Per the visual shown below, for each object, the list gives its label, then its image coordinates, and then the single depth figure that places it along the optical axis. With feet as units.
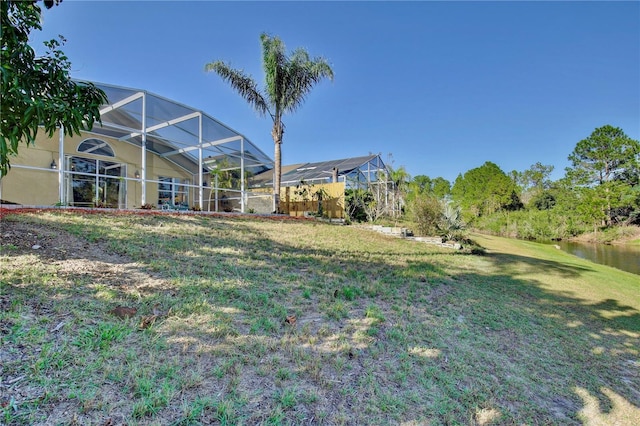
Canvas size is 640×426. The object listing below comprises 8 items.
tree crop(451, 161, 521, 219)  107.34
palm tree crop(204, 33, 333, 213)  42.88
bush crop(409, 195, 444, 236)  36.01
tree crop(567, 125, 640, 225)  81.10
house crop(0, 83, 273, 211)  33.17
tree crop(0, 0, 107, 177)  6.38
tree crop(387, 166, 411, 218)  57.31
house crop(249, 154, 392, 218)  47.85
